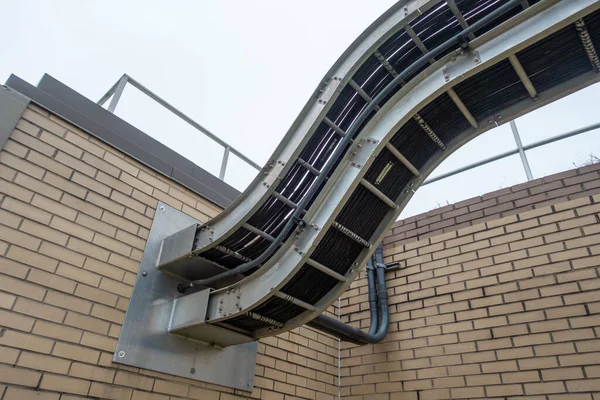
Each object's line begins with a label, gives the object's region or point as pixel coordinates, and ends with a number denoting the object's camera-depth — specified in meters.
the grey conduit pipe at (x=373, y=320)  3.52
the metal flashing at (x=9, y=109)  2.57
